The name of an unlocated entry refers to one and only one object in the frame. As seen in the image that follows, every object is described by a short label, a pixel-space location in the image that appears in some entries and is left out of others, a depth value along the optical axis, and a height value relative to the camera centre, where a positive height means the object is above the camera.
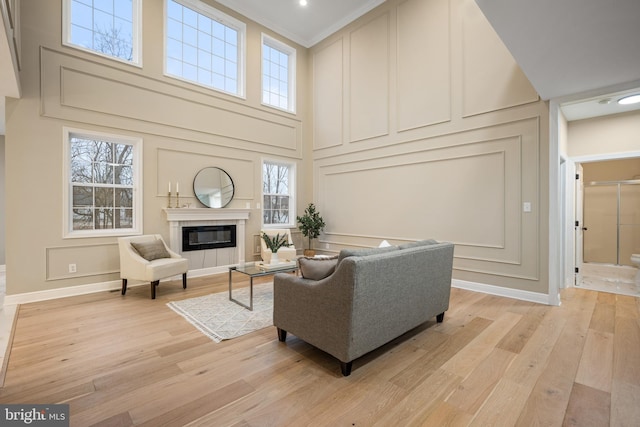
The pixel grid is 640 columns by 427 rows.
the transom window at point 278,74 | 6.28 +3.06
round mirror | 5.12 +0.45
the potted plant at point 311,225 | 6.33 -0.26
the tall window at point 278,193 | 6.25 +0.42
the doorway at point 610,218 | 5.41 -0.08
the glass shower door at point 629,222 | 5.41 -0.15
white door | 4.54 -0.18
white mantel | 4.77 -0.12
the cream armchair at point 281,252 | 5.25 -0.71
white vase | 3.91 -0.60
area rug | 2.82 -1.11
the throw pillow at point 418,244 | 2.63 -0.29
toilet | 4.59 -0.74
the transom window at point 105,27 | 4.05 +2.69
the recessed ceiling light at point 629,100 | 3.48 +1.38
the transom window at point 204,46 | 5.00 +3.02
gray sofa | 2.00 -0.67
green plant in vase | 3.91 -0.48
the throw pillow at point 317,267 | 2.26 -0.42
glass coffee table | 3.38 -0.69
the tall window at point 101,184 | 4.05 +0.40
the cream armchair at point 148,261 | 3.77 -0.66
